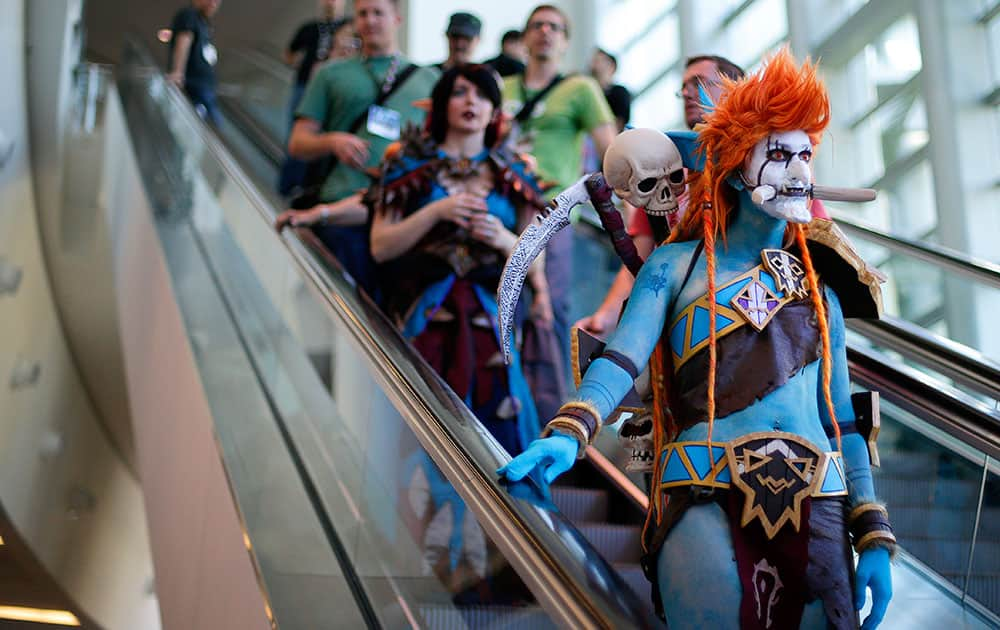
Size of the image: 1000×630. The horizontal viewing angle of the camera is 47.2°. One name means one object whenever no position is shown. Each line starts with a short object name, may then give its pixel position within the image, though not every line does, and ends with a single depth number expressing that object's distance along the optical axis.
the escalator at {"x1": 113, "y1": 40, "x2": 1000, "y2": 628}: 2.01
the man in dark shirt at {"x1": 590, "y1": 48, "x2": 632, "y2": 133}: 5.71
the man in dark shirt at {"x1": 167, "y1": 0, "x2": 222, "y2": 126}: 8.55
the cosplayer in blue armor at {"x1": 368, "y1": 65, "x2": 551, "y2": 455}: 3.49
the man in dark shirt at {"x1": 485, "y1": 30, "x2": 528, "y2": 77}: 5.41
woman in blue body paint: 1.96
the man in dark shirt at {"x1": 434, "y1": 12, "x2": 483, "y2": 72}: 4.94
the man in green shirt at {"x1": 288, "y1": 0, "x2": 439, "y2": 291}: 4.69
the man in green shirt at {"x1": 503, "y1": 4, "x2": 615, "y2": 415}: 4.56
